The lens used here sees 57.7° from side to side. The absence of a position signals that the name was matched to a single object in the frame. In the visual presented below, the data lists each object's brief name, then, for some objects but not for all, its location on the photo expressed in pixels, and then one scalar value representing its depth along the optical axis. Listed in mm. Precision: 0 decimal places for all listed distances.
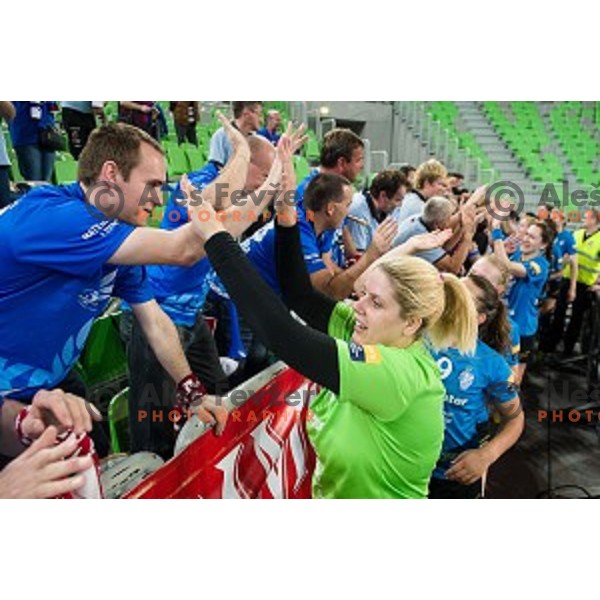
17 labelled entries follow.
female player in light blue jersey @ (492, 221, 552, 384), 3871
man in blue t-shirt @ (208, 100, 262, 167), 2787
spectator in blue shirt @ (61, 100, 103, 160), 3236
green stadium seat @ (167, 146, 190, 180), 5637
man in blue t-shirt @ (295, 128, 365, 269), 2836
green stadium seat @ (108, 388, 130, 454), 2096
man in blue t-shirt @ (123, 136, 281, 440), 2113
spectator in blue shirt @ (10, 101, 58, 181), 3230
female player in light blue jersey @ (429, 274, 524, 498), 1885
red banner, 1449
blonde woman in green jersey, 1238
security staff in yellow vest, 5301
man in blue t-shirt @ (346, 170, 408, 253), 3416
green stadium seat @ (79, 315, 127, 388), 2572
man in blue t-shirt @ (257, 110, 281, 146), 4023
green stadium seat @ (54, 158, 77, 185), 4156
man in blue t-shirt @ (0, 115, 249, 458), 1411
